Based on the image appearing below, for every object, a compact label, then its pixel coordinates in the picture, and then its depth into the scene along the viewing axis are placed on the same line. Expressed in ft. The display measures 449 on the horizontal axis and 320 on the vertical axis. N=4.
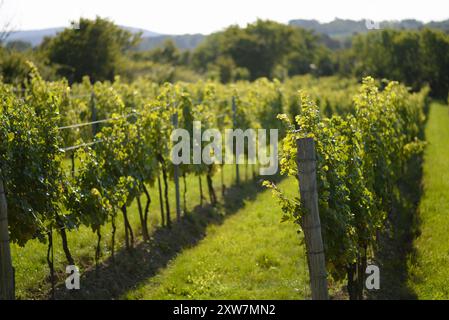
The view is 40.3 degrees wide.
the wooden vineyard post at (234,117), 48.78
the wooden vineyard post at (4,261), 16.34
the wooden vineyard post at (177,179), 35.88
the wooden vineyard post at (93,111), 42.80
